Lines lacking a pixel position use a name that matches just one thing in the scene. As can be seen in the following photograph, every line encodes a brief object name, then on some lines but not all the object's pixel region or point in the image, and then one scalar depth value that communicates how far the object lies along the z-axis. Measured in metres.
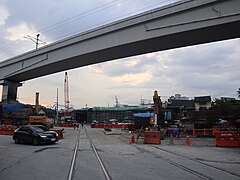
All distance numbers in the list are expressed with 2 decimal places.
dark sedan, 19.33
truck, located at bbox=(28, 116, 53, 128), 39.34
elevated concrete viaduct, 22.75
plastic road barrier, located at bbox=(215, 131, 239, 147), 19.23
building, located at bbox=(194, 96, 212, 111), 84.82
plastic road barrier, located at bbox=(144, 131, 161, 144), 21.73
